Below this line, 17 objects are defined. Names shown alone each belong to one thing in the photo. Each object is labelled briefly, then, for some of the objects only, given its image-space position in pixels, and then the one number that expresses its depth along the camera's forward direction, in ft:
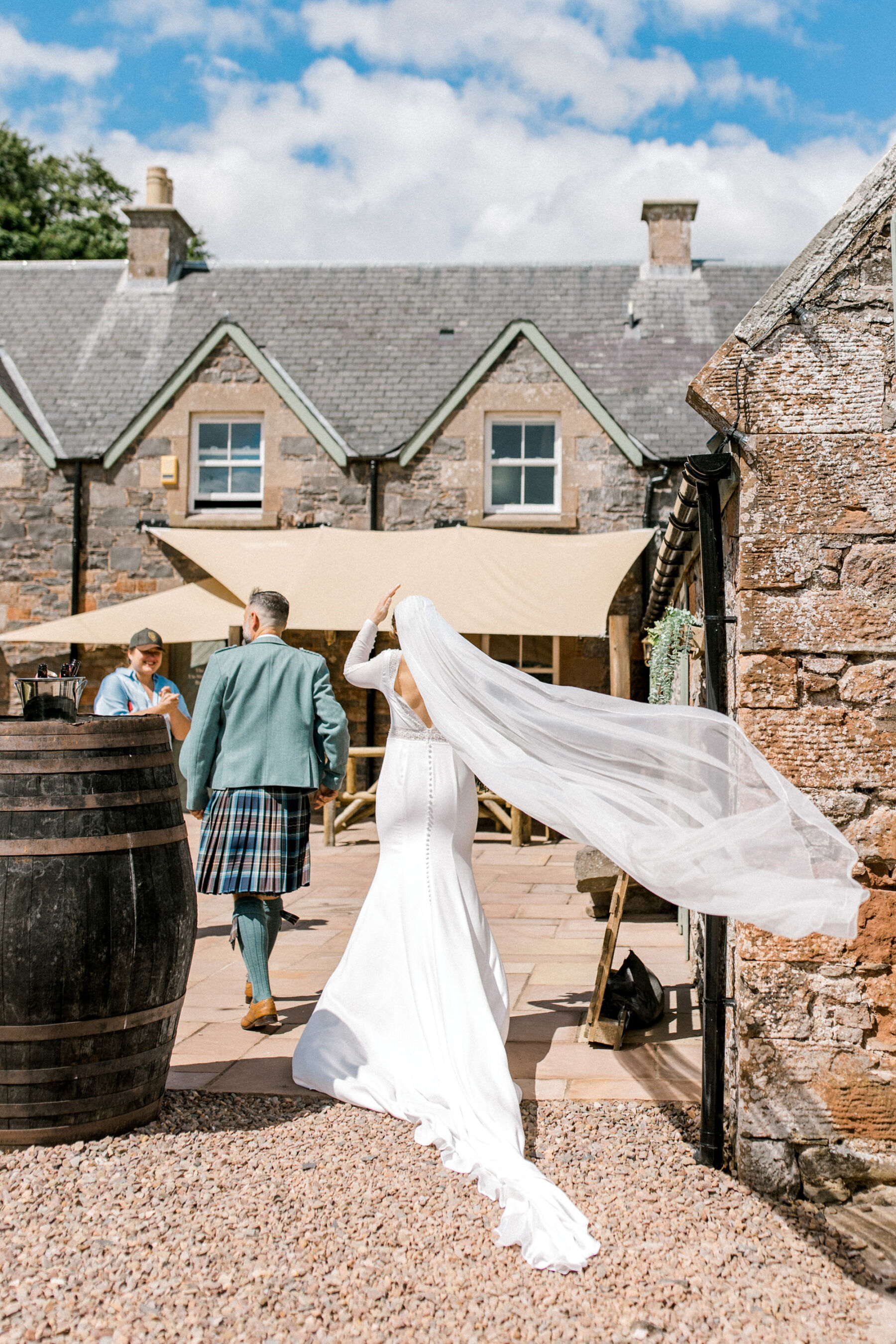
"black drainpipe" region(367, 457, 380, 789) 41.24
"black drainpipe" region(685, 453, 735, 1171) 10.74
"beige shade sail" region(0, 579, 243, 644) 36.86
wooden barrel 10.22
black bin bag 14.84
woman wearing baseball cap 18.62
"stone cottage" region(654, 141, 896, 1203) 10.30
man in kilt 14.40
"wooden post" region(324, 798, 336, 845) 33.78
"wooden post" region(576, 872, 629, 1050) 14.30
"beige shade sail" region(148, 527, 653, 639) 34.04
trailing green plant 17.51
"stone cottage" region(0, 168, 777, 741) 42.06
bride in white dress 9.49
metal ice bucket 11.32
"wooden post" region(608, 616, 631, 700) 33.94
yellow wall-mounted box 42.70
